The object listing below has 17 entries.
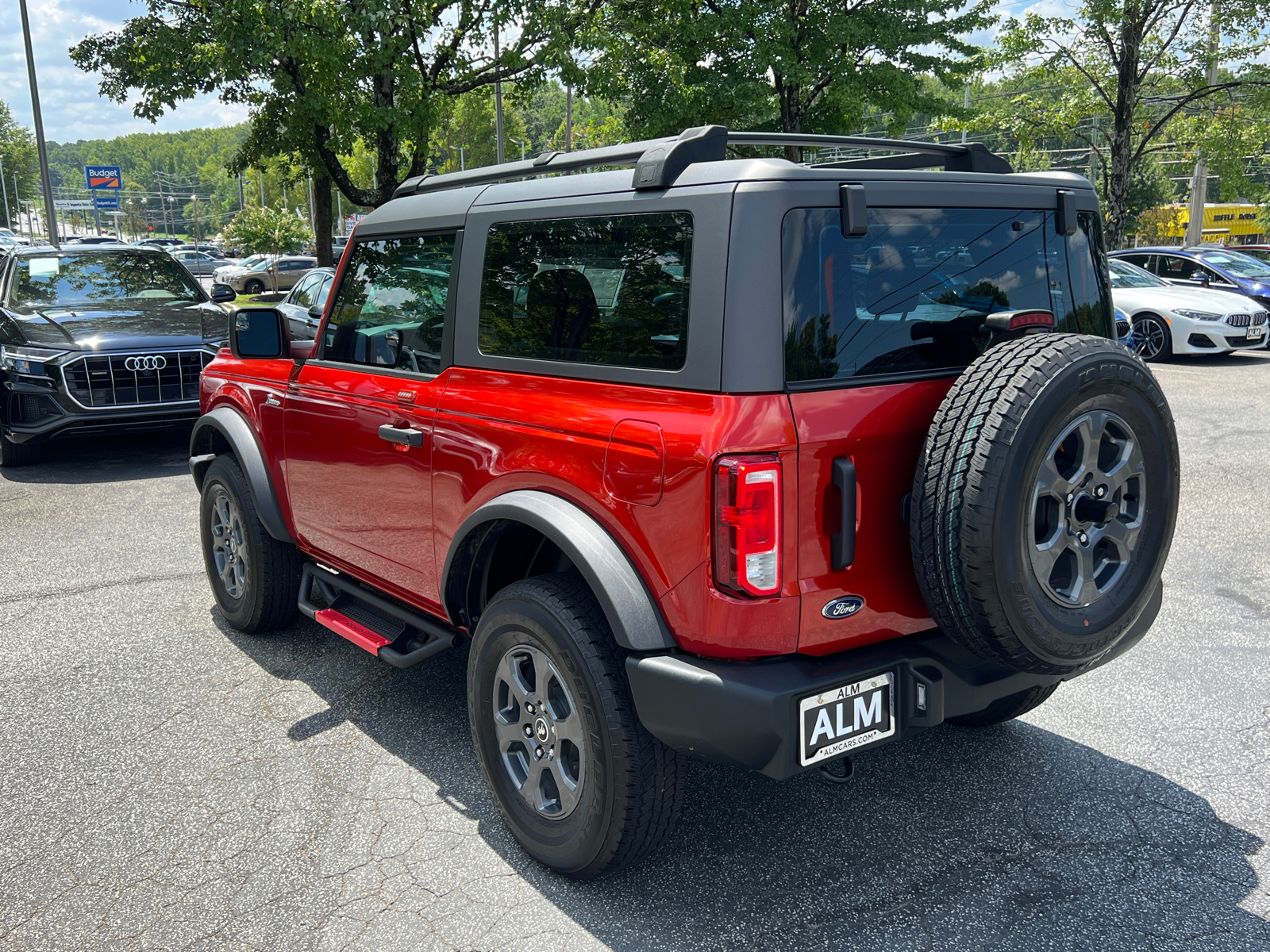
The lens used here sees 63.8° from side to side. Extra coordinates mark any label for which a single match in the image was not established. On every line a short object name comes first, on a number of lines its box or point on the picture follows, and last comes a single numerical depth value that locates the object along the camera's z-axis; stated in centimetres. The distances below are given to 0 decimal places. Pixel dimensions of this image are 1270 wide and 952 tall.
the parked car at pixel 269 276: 4362
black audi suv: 845
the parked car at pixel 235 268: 4447
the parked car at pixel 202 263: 5325
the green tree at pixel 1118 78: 1941
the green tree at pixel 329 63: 1491
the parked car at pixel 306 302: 1289
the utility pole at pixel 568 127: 3803
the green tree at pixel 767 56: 1878
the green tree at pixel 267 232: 6044
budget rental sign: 4106
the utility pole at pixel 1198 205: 3094
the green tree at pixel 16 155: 11500
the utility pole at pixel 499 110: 2016
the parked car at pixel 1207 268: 1634
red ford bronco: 246
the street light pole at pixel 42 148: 2225
